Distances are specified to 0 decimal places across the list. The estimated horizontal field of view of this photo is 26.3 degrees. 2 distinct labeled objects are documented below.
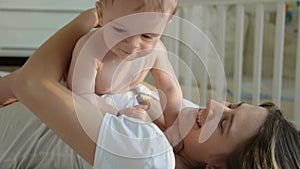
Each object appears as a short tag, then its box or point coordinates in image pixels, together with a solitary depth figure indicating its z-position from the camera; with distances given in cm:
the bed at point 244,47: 249
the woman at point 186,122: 106
